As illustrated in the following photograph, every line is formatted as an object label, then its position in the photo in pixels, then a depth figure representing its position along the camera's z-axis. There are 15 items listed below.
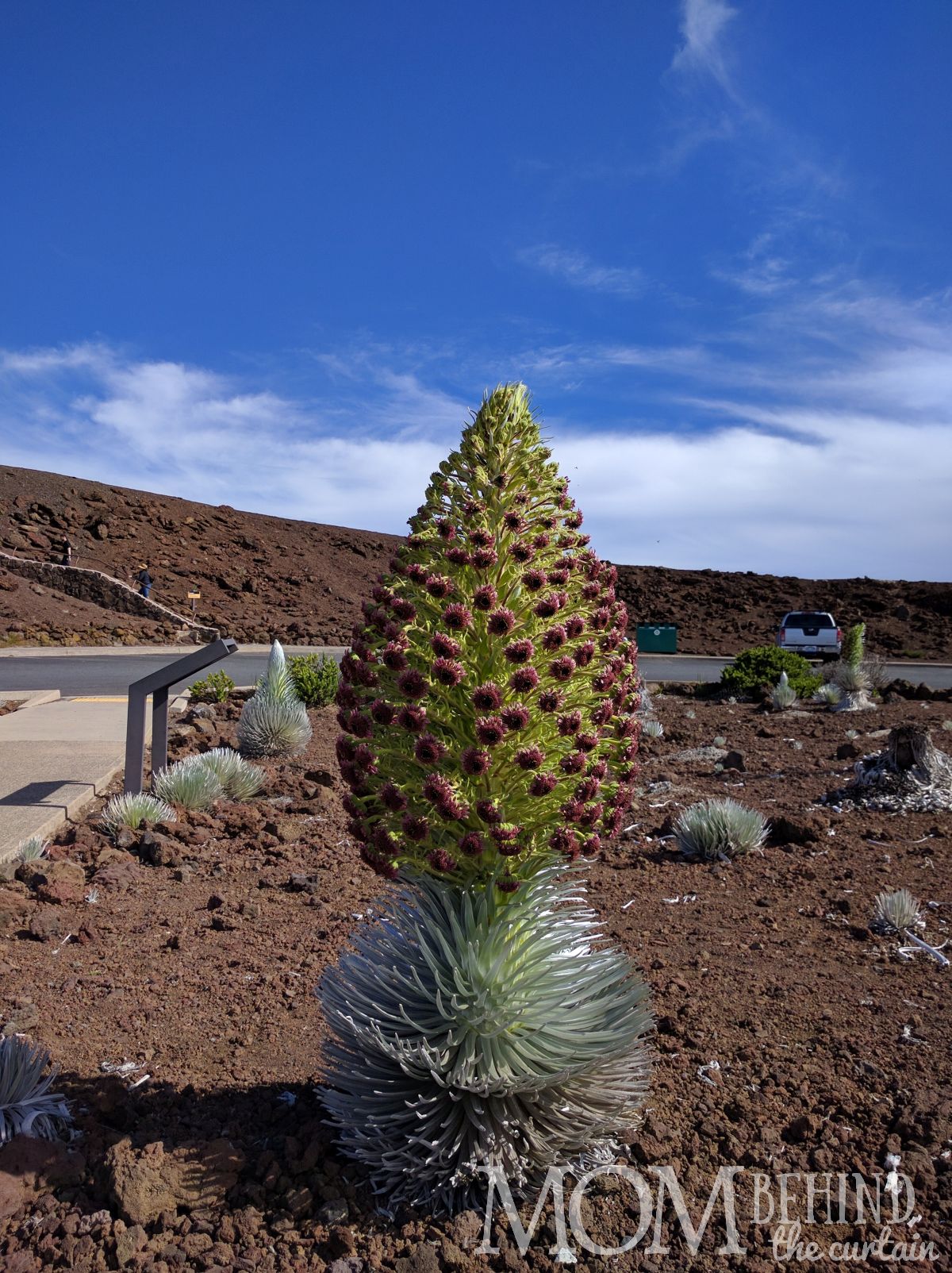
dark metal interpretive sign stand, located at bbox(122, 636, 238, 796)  6.36
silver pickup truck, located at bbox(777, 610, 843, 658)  23.62
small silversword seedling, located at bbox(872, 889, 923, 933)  4.28
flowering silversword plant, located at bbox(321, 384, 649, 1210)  2.23
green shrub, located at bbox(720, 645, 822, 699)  13.96
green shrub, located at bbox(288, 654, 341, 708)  10.77
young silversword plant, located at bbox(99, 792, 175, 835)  5.79
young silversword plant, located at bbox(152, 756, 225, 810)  6.36
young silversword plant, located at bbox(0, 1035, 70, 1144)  2.71
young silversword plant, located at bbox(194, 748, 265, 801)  6.84
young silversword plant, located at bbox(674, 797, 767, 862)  5.66
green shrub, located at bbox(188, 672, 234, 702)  11.00
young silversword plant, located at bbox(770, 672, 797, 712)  12.29
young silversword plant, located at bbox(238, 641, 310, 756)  8.20
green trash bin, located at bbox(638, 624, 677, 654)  31.24
